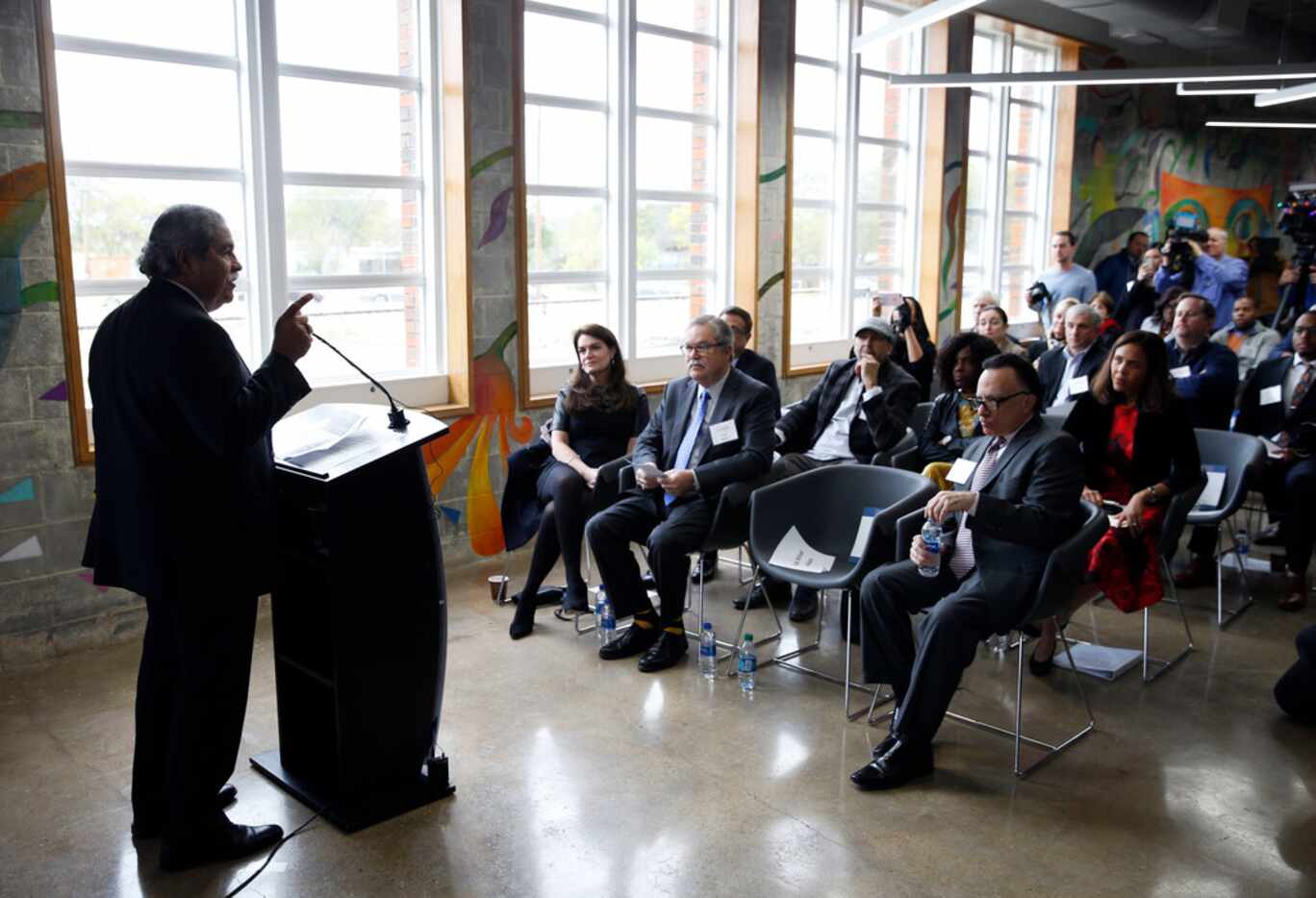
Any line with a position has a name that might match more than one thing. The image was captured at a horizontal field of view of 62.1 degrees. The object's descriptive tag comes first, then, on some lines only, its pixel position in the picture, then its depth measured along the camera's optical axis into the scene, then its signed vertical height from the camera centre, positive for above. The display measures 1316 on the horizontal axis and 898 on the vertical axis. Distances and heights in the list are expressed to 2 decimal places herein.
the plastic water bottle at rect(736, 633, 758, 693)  4.27 -1.50
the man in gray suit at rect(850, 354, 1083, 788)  3.48 -0.84
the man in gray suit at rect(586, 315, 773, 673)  4.54 -0.87
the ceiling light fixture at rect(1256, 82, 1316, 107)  7.08 +1.27
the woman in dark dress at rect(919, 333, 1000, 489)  5.09 -0.60
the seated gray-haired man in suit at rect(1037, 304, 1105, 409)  5.84 -0.41
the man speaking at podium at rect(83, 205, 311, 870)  2.71 -0.55
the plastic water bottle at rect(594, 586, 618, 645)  4.75 -1.48
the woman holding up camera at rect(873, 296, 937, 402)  6.53 -0.41
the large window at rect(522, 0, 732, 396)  6.55 +0.65
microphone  3.11 -0.41
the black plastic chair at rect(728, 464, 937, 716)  4.31 -0.92
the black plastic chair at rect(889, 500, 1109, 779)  3.48 -0.96
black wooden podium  3.00 -0.99
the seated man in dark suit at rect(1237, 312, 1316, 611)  5.38 -0.82
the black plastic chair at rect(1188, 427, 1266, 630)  5.02 -0.85
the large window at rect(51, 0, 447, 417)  4.82 +0.57
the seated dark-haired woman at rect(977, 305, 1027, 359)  6.45 -0.27
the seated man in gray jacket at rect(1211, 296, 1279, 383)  6.88 -0.36
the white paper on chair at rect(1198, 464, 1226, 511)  5.11 -0.97
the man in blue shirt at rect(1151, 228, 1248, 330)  8.88 +0.05
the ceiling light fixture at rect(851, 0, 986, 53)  4.86 +1.24
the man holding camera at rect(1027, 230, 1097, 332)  9.45 +0.00
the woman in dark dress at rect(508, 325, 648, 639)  4.96 -0.79
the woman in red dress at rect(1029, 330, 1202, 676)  4.38 -0.64
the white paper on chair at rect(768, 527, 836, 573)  4.28 -1.10
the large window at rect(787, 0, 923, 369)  8.35 +0.84
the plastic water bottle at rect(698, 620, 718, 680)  4.37 -1.49
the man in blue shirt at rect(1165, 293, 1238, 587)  5.73 -0.52
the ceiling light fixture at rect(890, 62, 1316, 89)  5.55 +1.04
